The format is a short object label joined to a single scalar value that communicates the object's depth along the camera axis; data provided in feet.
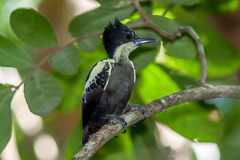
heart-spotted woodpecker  19.76
